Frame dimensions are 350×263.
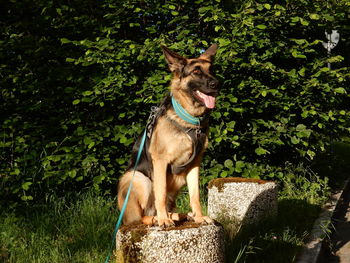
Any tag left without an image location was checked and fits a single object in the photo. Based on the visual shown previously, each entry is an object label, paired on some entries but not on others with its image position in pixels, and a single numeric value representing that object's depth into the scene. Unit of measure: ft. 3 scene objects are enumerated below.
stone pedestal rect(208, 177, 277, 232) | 16.30
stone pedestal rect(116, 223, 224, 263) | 8.83
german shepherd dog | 10.04
